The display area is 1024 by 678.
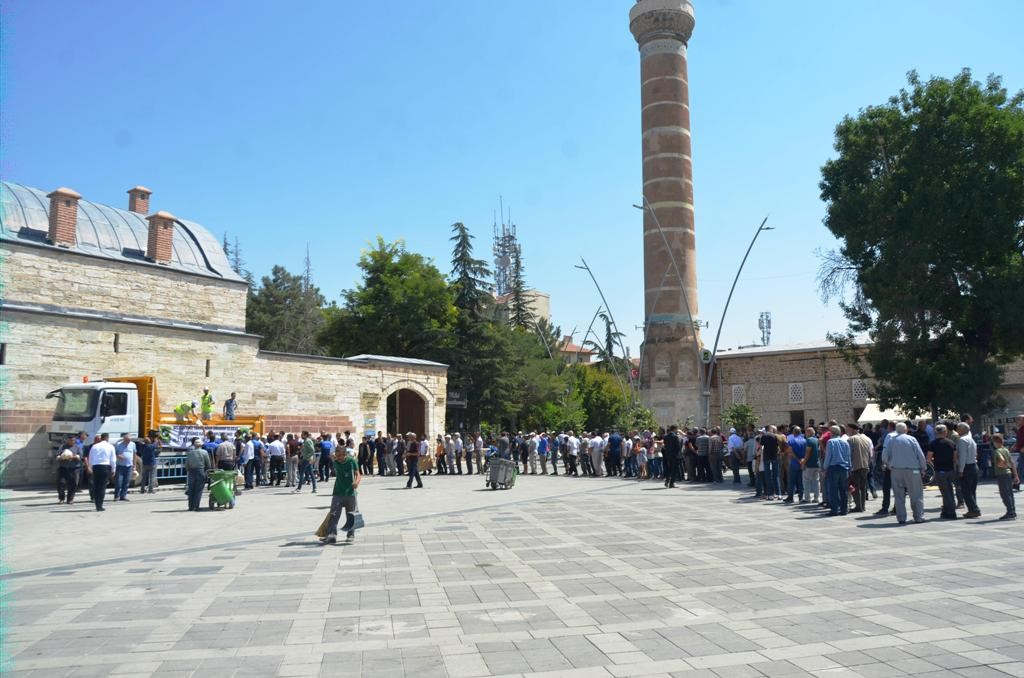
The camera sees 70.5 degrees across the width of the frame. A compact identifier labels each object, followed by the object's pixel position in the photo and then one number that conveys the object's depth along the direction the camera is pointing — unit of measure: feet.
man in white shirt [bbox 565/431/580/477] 86.91
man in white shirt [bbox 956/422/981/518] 39.37
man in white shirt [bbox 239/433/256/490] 67.77
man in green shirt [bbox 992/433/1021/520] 38.99
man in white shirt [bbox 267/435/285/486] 71.20
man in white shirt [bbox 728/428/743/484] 69.68
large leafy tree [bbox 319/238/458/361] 136.05
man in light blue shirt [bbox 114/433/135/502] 54.60
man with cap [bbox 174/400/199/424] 72.90
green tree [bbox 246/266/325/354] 190.90
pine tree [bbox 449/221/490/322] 136.05
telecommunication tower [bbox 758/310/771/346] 245.86
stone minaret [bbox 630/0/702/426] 137.49
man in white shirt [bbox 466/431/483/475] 93.79
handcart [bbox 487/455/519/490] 65.62
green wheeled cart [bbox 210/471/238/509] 49.83
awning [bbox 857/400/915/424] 92.94
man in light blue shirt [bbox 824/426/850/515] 41.93
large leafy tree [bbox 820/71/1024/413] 71.10
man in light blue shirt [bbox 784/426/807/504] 49.52
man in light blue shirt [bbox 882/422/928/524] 38.55
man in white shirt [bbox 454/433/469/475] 91.73
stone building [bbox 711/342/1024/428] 137.39
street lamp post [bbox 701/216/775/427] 90.68
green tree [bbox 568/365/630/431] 158.39
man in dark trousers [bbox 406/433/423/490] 67.67
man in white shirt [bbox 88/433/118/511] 48.83
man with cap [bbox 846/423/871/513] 43.29
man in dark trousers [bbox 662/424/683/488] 66.54
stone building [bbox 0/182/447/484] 65.62
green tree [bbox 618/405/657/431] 102.22
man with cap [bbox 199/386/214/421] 77.10
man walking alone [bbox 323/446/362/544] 34.19
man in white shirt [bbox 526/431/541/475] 93.04
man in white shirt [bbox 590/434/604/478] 84.79
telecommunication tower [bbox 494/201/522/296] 325.83
